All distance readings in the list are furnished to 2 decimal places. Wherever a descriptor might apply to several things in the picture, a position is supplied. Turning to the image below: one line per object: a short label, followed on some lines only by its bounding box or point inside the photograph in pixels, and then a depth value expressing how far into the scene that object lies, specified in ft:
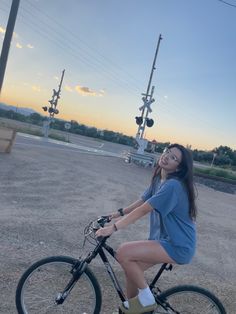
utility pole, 36.34
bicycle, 7.39
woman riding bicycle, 6.97
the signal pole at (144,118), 55.72
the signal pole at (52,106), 75.35
